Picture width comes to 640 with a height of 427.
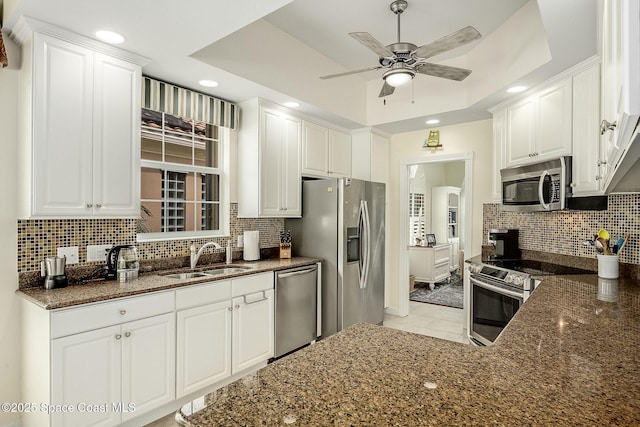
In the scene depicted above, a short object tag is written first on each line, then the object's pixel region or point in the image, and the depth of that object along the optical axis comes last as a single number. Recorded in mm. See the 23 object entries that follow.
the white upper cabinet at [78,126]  2078
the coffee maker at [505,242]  3525
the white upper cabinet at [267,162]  3414
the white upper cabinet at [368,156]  4551
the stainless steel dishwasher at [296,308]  3213
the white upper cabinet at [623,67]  545
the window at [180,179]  3053
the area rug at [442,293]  5480
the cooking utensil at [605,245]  2465
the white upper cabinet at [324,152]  3939
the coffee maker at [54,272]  2215
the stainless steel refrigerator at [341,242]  3697
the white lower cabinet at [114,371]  1911
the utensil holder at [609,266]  2424
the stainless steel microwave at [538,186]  2721
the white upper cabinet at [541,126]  2785
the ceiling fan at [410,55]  2152
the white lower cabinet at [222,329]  2457
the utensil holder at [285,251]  3701
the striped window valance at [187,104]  2827
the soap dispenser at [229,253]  3352
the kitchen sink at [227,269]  3016
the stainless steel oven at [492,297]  2650
